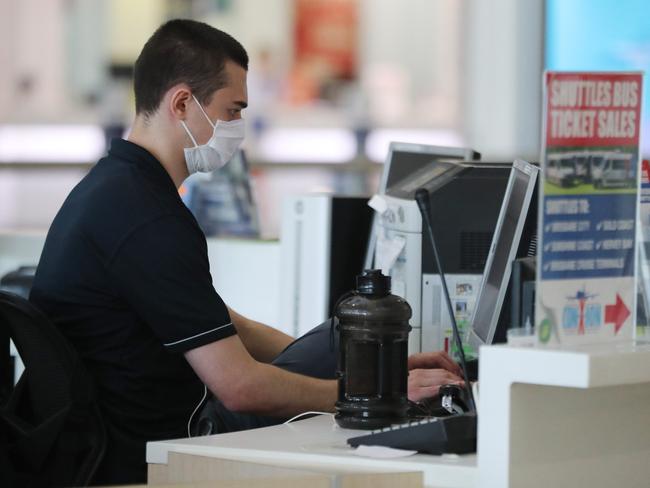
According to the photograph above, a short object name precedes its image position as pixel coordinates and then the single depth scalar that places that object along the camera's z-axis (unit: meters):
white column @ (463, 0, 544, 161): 15.86
